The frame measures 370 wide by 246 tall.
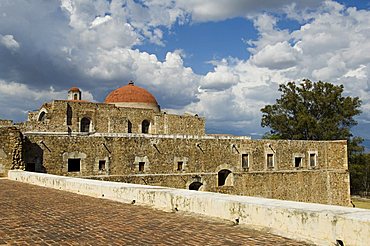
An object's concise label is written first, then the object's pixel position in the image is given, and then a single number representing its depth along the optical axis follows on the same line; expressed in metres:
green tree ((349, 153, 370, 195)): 43.19
